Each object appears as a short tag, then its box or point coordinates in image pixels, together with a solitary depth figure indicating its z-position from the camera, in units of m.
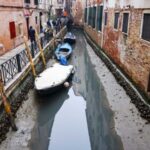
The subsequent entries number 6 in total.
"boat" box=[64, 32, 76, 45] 21.44
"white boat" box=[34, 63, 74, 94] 9.05
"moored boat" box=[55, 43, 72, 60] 14.77
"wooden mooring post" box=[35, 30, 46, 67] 12.79
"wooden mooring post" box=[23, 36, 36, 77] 10.24
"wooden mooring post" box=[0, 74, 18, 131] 6.41
